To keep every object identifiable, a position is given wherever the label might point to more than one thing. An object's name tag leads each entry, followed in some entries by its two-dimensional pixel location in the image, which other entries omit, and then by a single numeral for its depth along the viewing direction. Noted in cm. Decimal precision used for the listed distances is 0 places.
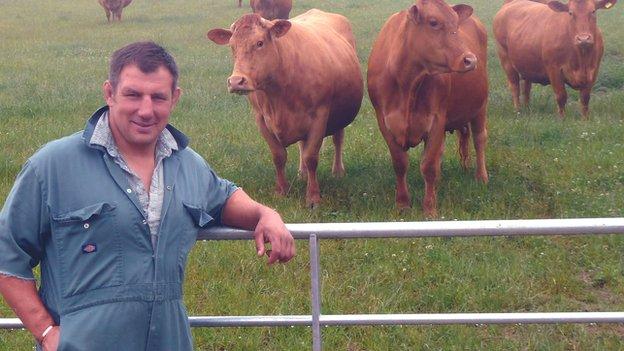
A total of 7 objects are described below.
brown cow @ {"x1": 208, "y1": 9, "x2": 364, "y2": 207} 749
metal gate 305
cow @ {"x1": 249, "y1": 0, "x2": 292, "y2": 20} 2361
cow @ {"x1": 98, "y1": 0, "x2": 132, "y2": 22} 3045
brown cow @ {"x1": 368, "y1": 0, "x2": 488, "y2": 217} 725
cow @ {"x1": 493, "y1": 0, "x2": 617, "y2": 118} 1135
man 279
